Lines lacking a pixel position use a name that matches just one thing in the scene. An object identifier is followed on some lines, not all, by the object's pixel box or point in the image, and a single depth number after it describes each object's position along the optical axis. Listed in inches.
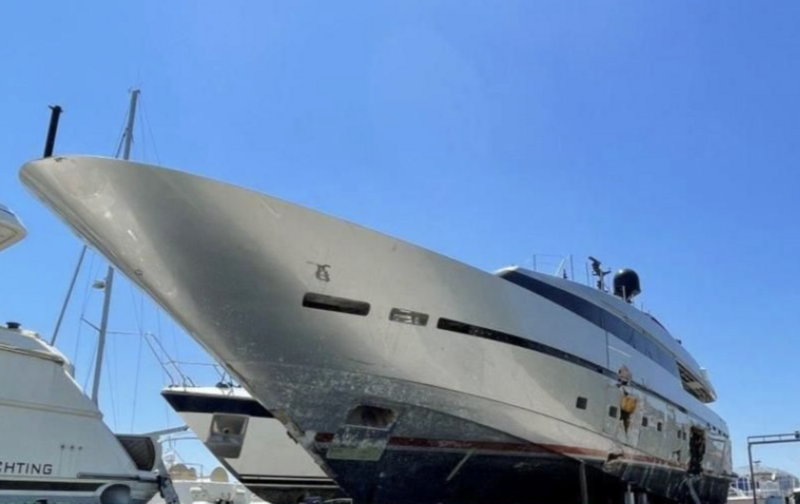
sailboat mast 519.8
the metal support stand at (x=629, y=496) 461.7
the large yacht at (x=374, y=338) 276.1
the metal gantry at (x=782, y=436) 1010.7
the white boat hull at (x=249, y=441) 471.5
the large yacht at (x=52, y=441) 217.8
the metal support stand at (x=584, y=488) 404.3
